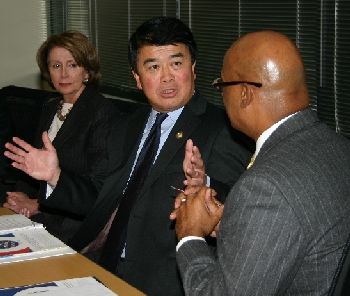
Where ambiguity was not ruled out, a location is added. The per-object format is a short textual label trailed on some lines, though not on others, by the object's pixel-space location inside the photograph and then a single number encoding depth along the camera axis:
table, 3.65
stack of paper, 4.14
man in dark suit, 4.67
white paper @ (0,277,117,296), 3.46
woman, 6.30
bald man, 2.90
